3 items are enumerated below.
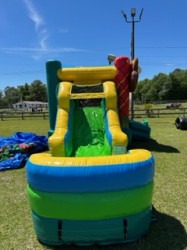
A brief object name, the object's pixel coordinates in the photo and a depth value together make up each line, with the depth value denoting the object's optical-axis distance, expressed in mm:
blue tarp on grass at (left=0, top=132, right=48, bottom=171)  4498
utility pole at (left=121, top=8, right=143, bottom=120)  11565
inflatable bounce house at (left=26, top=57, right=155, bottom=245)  1979
